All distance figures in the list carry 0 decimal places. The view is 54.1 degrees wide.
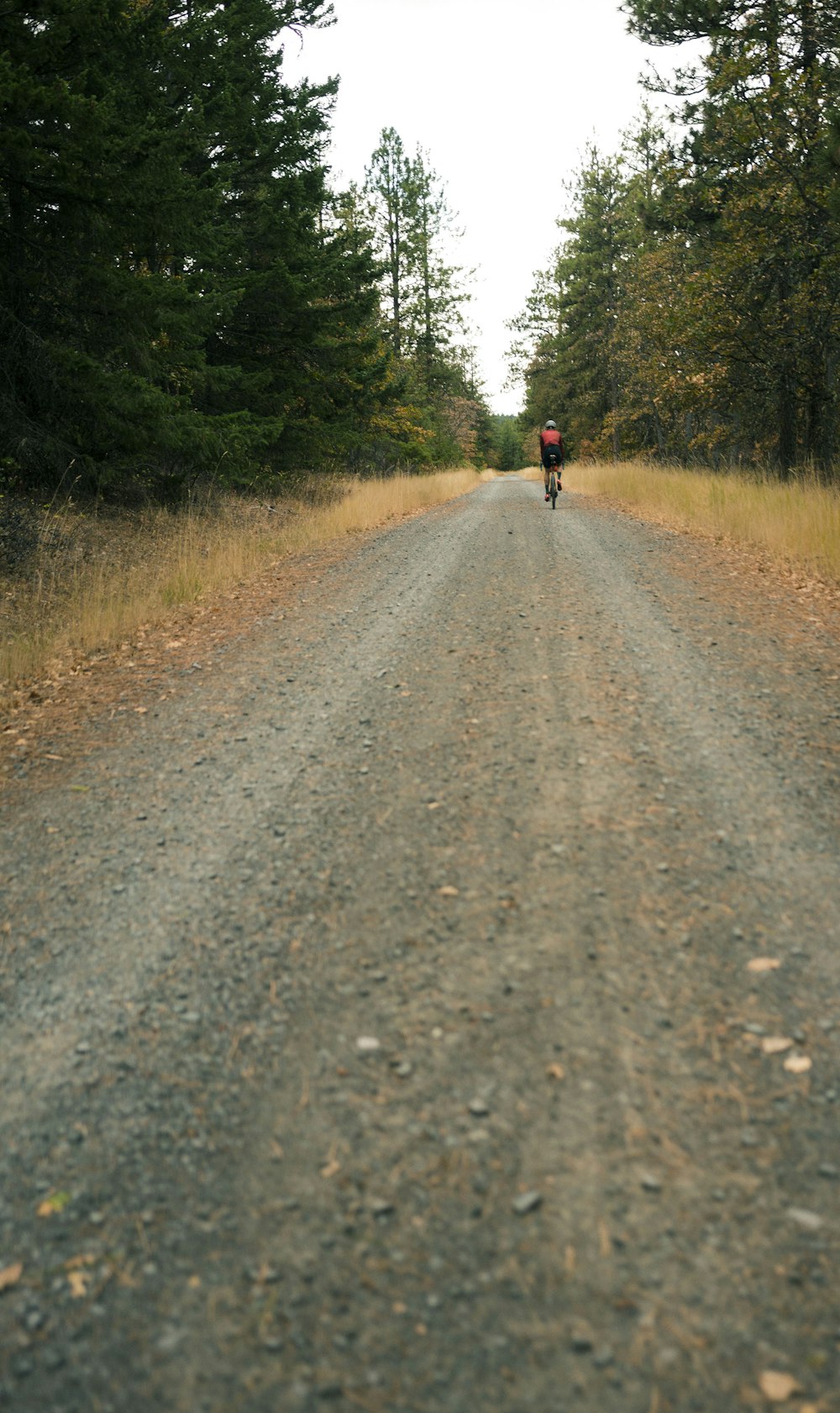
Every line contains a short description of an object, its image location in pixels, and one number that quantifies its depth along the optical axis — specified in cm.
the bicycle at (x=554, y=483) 1908
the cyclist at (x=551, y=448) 1853
